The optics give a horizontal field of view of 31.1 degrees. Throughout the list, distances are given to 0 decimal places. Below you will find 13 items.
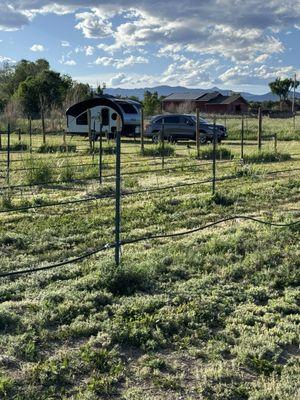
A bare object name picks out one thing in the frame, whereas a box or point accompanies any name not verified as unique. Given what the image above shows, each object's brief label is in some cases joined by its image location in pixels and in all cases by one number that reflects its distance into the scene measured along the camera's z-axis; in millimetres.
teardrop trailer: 25203
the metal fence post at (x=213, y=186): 9690
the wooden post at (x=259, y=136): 17684
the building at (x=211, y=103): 61688
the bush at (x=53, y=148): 19094
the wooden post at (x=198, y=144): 17098
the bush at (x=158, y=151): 17984
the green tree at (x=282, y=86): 68188
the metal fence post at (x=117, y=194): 5188
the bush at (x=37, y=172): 11320
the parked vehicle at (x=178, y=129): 24422
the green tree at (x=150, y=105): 40041
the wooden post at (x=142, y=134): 18594
